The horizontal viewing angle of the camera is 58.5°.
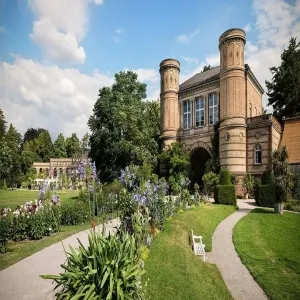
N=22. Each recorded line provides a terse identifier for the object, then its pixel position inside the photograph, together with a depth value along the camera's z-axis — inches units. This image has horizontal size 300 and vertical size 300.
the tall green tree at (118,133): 1068.8
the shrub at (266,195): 756.0
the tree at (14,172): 1662.6
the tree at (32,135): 3293.3
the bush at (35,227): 406.3
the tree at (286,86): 865.5
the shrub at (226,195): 773.7
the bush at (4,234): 335.4
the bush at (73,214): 521.7
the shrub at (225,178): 823.1
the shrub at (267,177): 824.3
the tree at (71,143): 3448.6
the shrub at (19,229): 396.5
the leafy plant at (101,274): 162.1
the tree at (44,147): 3238.2
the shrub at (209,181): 907.8
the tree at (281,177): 644.7
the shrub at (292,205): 696.7
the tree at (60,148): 3363.7
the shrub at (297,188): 784.3
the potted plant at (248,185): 902.4
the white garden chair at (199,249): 336.2
